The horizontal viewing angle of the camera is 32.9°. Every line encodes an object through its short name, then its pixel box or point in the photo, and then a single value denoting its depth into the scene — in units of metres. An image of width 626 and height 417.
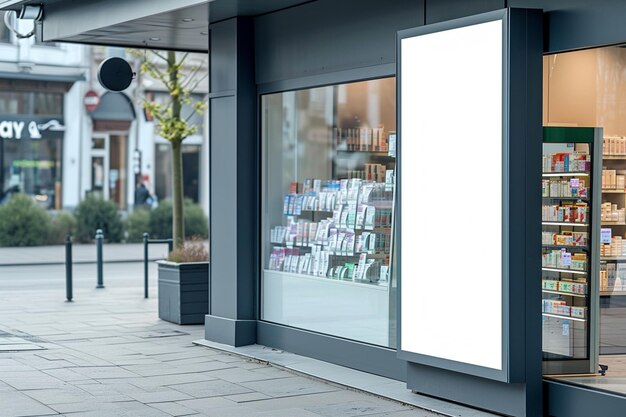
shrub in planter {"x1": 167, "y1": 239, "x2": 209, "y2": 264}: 14.47
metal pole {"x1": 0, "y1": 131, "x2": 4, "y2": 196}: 35.44
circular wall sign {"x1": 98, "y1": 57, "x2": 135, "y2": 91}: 14.41
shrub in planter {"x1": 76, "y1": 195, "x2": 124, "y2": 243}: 31.47
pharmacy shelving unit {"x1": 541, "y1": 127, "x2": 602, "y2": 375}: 8.77
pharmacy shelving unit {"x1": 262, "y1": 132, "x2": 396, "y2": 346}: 10.38
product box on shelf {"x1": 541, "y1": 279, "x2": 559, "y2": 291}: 8.81
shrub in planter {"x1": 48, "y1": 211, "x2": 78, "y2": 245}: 30.75
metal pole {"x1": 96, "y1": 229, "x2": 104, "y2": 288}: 19.14
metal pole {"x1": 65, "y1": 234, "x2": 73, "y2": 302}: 17.20
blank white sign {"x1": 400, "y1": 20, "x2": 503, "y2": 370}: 8.30
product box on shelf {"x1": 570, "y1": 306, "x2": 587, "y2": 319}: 8.88
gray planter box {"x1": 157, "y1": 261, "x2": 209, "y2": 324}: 13.99
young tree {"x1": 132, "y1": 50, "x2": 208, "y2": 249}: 16.12
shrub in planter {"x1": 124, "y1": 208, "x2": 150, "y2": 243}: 32.22
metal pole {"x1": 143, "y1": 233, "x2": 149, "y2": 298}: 17.67
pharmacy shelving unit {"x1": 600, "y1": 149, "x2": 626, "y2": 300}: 9.16
